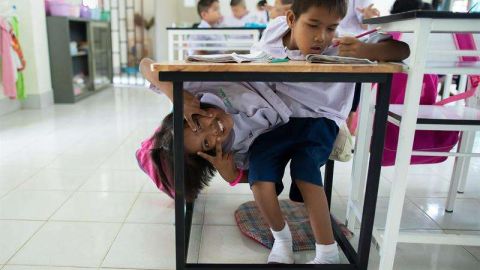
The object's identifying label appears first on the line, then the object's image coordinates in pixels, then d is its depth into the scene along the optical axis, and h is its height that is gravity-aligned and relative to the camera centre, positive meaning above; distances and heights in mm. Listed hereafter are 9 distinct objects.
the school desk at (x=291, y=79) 943 -81
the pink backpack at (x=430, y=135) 1450 -324
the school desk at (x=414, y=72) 970 -51
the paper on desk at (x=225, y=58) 983 -33
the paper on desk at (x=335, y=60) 979 -26
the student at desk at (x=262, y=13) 4482 +413
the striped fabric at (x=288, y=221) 1409 -698
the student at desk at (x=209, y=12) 3873 +327
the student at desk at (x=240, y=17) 4457 +351
